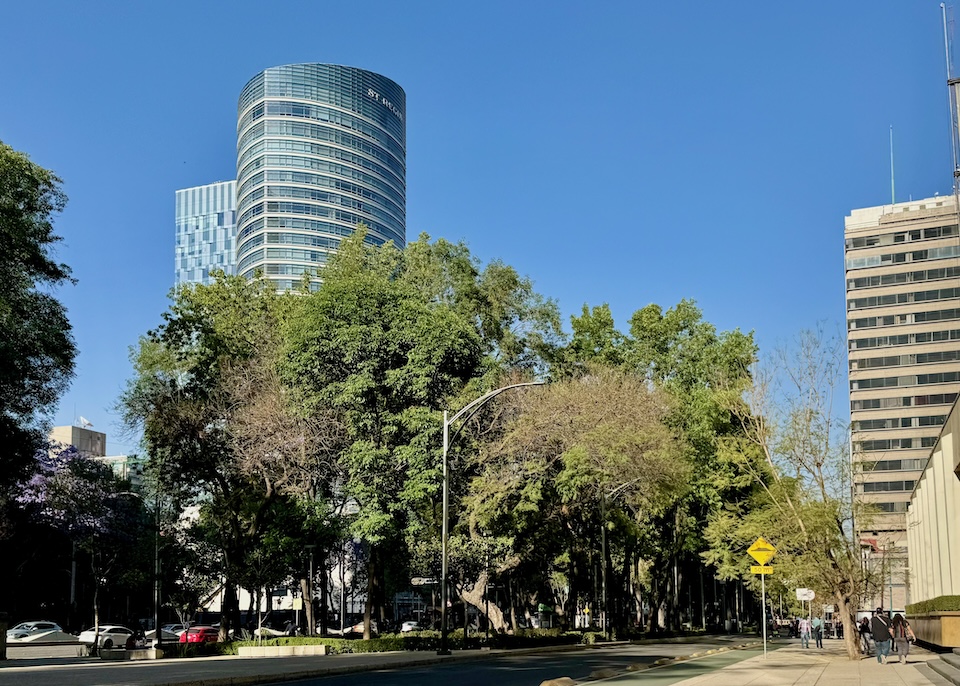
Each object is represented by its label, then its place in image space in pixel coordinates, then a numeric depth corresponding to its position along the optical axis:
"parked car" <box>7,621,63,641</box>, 63.68
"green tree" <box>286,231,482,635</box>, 42.66
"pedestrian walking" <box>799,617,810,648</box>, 51.28
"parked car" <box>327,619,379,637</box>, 61.81
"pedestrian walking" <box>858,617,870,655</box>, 51.94
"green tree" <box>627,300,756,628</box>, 61.88
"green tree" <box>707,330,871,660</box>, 36.94
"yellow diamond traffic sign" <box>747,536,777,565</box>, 31.84
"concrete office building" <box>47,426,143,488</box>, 170.38
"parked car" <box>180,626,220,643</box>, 57.87
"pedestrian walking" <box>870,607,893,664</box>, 33.53
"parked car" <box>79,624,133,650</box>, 58.56
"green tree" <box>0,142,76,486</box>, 37.81
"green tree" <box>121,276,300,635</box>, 46.97
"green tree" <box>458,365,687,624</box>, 43.75
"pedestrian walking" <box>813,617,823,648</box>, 52.51
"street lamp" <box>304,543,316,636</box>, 51.09
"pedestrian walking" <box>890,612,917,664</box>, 33.31
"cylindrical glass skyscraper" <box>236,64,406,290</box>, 197.25
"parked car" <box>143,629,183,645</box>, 66.62
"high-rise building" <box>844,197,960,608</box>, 124.56
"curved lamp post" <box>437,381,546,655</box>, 36.34
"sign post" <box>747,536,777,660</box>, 31.84
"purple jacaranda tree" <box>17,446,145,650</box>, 63.83
